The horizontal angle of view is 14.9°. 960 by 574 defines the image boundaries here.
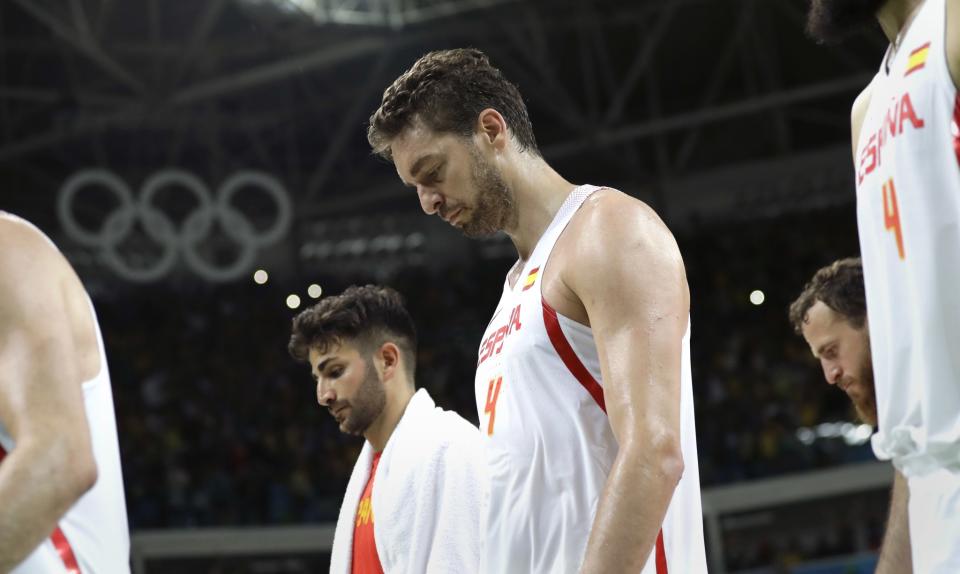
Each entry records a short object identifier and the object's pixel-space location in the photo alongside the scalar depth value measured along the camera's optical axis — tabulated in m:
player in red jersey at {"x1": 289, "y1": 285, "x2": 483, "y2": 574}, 5.82
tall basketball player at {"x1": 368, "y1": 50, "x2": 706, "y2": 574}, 4.75
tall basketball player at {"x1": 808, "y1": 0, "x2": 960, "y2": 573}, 4.49
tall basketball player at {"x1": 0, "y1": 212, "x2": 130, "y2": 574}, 4.50
